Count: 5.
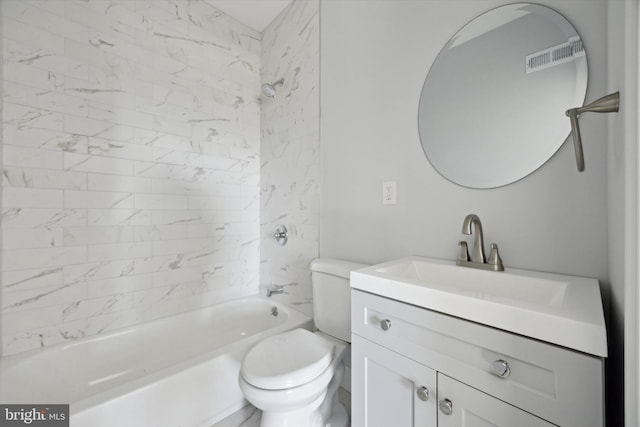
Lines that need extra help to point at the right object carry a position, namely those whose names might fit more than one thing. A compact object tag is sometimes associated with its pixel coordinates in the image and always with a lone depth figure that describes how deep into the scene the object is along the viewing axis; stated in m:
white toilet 0.97
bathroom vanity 0.52
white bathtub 1.05
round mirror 0.88
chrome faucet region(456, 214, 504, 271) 0.94
